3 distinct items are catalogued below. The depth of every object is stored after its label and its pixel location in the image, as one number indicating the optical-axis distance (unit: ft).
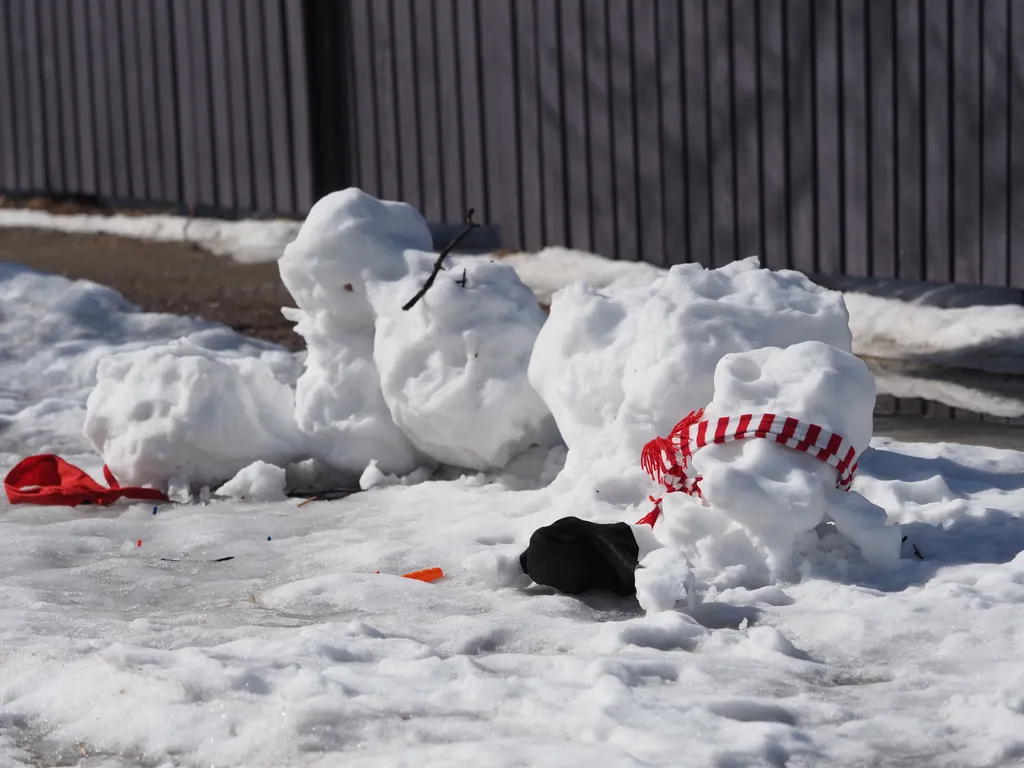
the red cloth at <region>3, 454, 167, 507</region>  34.17
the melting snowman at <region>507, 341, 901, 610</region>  25.03
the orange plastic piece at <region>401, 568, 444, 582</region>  27.12
